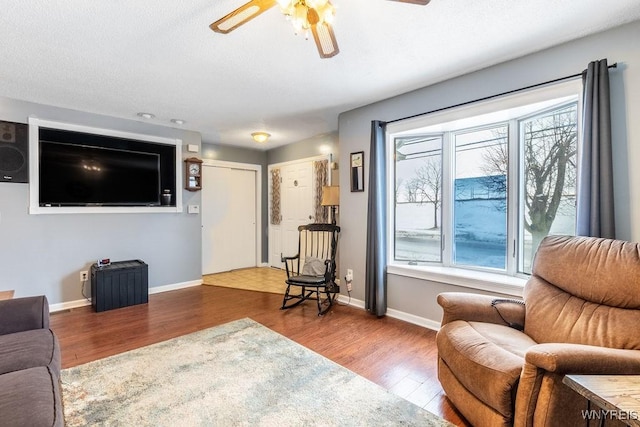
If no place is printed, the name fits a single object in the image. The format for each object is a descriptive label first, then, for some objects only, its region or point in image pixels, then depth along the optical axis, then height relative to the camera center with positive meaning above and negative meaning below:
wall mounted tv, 3.48 +0.52
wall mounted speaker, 3.19 +0.63
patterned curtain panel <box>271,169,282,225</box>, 5.77 +0.26
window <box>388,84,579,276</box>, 2.51 +0.29
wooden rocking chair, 3.42 -0.75
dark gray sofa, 1.09 -0.71
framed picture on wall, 3.53 +0.48
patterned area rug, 1.68 -1.13
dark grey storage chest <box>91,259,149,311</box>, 3.50 -0.88
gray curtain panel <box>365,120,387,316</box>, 3.29 -0.18
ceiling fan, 1.41 +0.96
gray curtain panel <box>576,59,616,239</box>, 1.96 +0.35
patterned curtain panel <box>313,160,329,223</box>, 4.84 +0.42
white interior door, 5.32 -0.13
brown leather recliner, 1.27 -0.64
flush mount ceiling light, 4.37 +1.09
